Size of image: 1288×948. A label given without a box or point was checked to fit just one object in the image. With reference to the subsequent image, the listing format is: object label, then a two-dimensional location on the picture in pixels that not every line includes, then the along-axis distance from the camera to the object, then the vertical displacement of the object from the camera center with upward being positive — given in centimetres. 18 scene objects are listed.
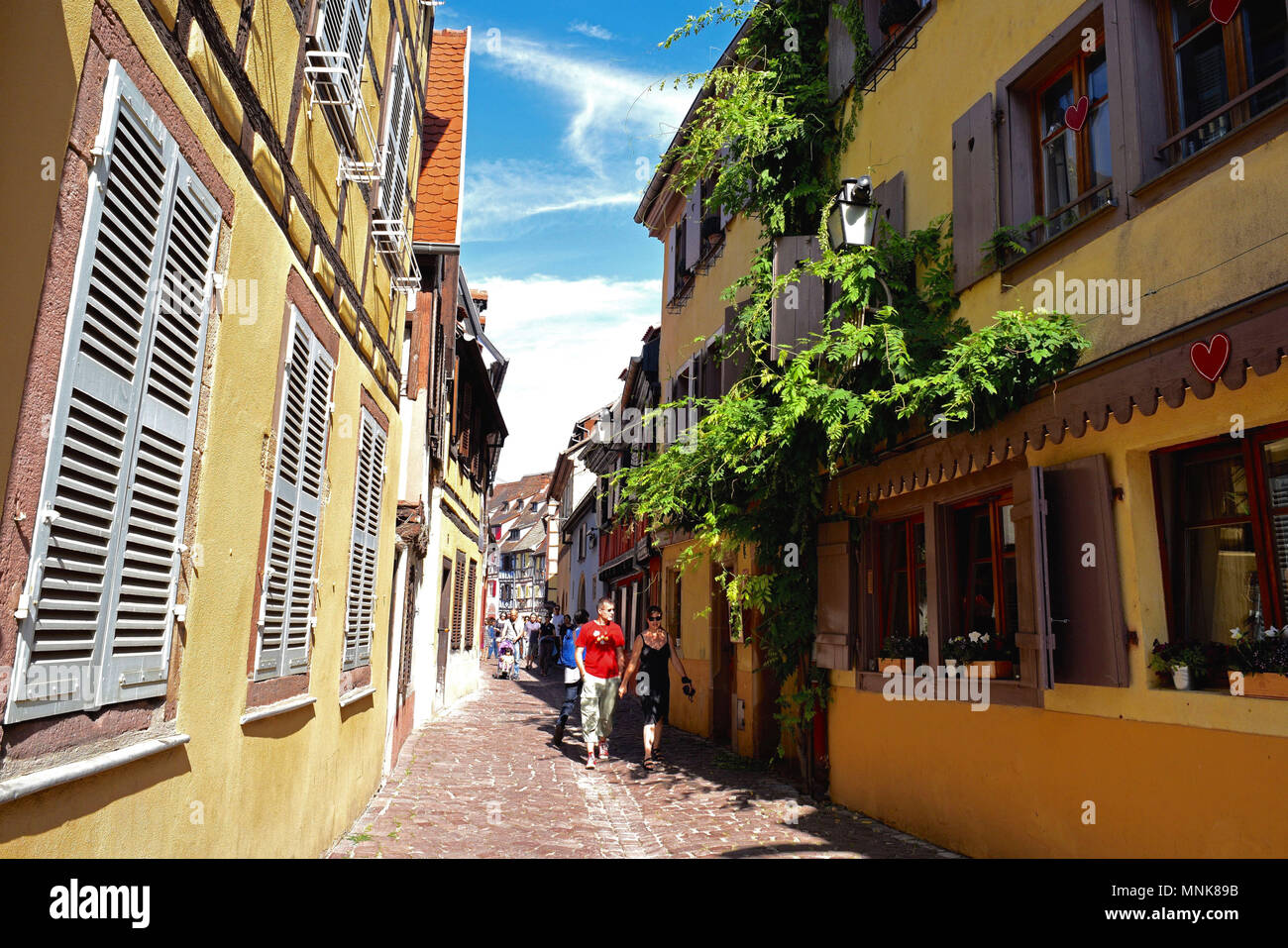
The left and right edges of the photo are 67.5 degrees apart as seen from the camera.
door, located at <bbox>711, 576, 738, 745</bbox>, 1355 -79
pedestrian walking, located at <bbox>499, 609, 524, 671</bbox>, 2862 -53
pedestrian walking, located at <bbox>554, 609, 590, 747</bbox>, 1206 -95
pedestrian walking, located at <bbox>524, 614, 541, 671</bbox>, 3278 -89
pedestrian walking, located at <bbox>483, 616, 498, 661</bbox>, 3691 -85
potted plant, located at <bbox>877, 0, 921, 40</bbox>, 862 +540
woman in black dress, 1107 -71
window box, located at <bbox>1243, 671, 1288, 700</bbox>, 448 -29
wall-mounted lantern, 793 +333
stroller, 2803 -137
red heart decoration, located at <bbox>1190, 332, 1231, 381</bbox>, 428 +119
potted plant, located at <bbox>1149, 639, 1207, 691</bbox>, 504 -21
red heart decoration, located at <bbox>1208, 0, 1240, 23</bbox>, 520 +331
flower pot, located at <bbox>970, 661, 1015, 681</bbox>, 668 -34
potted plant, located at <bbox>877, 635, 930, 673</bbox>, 788 -25
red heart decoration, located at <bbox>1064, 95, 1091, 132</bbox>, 639 +336
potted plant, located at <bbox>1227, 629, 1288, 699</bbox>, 451 -19
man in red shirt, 1102 -65
